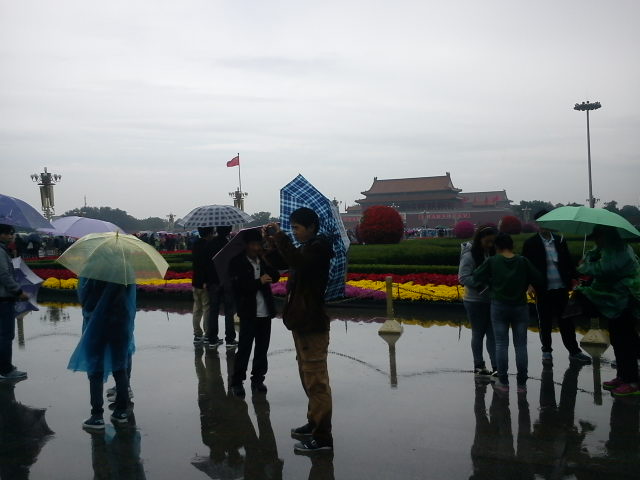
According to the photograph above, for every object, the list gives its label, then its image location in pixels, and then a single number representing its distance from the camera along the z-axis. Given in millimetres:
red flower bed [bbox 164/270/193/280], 13621
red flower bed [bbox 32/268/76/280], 14188
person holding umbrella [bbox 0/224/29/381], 5191
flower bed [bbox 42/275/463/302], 9359
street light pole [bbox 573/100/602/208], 37719
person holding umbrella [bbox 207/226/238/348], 6564
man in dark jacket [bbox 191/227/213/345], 6648
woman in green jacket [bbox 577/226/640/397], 4699
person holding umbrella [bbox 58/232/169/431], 4043
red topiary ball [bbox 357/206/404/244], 24484
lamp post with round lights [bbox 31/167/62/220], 32125
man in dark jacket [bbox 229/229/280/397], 4961
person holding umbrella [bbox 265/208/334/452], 3547
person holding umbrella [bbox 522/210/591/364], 5703
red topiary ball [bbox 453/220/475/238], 33562
